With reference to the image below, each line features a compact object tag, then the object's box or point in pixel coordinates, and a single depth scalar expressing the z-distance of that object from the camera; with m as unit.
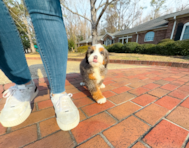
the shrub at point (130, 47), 10.99
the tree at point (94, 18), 6.96
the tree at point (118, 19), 27.41
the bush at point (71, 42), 18.84
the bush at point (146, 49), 9.27
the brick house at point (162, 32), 10.76
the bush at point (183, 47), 7.03
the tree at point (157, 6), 24.70
